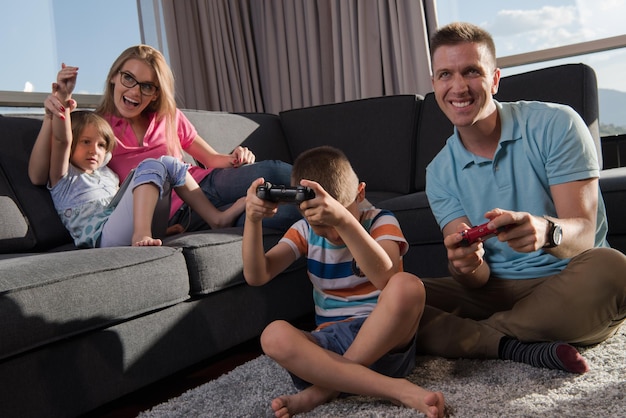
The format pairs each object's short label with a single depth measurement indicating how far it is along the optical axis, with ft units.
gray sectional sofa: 4.47
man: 4.66
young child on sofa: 6.25
